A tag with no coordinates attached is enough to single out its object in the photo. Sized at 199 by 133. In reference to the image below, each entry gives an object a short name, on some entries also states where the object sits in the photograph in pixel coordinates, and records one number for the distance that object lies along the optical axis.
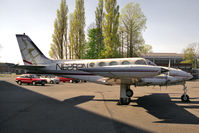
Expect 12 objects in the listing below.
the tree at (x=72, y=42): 36.91
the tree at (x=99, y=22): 35.91
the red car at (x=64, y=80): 31.68
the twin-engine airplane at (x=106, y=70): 7.24
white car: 27.78
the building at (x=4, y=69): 108.94
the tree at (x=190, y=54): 53.80
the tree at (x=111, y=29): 31.92
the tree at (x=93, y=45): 37.81
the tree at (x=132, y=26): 36.81
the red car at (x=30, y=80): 23.42
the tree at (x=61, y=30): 37.88
